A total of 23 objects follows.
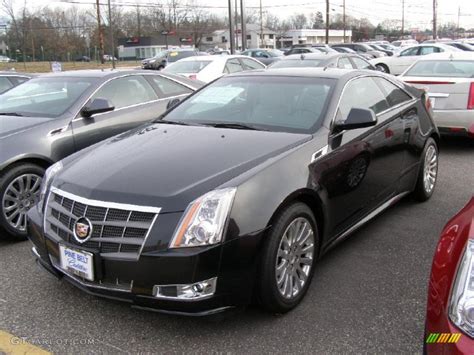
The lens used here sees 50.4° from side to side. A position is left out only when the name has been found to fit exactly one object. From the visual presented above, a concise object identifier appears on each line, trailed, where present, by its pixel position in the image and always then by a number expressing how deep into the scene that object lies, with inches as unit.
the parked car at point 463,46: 960.9
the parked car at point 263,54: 1104.8
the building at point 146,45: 3115.2
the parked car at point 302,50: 1088.5
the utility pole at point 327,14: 1811.0
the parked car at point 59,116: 177.9
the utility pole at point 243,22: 1211.2
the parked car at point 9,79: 344.8
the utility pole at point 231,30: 1106.1
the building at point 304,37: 4067.4
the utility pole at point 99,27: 1454.5
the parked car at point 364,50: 1237.3
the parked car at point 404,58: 782.5
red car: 68.9
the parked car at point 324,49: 1200.3
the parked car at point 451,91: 299.3
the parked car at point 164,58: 1050.7
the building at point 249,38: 3778.5
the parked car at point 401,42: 2017.7
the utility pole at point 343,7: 2873.8
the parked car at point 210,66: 499.0
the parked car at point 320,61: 434.0
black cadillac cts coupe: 107.5
